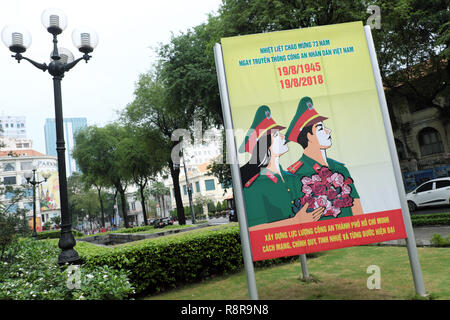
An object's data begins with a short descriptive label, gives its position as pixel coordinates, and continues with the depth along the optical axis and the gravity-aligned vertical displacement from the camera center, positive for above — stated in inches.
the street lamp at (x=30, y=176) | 737.5 +118.9
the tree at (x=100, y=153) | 1325.0 +272.7
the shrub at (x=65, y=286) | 173.2 -33.8
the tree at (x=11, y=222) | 312.8 +10.0
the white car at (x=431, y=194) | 649.6 -41.5
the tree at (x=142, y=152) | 1039.0 +207.9
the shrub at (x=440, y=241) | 338.0 -70.7
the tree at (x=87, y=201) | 2481.5 +154.3
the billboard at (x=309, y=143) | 189.6 +28.3
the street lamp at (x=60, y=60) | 271.7 +155.7
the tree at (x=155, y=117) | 1010.7 +299.2
